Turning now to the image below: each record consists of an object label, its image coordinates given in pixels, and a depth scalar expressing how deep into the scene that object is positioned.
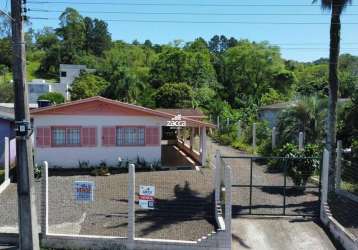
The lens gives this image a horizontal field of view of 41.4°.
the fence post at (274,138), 25.66
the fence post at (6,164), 19.08
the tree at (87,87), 63.44
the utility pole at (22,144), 11.65
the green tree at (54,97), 57.16
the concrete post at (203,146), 23.84
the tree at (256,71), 65.75
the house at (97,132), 23.09
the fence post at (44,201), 12.80
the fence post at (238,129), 34.81
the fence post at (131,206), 12.22
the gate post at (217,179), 13.77
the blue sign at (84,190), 13.15
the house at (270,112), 38.88
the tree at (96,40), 115.94
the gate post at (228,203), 12.02
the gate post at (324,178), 13.98
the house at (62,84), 71.25
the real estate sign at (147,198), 12.89
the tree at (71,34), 103.88
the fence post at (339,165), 17.12
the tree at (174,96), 48.00
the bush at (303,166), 18.22
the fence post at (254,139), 29.53
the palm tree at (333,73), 17.06
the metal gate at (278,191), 15.33
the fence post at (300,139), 22.64
